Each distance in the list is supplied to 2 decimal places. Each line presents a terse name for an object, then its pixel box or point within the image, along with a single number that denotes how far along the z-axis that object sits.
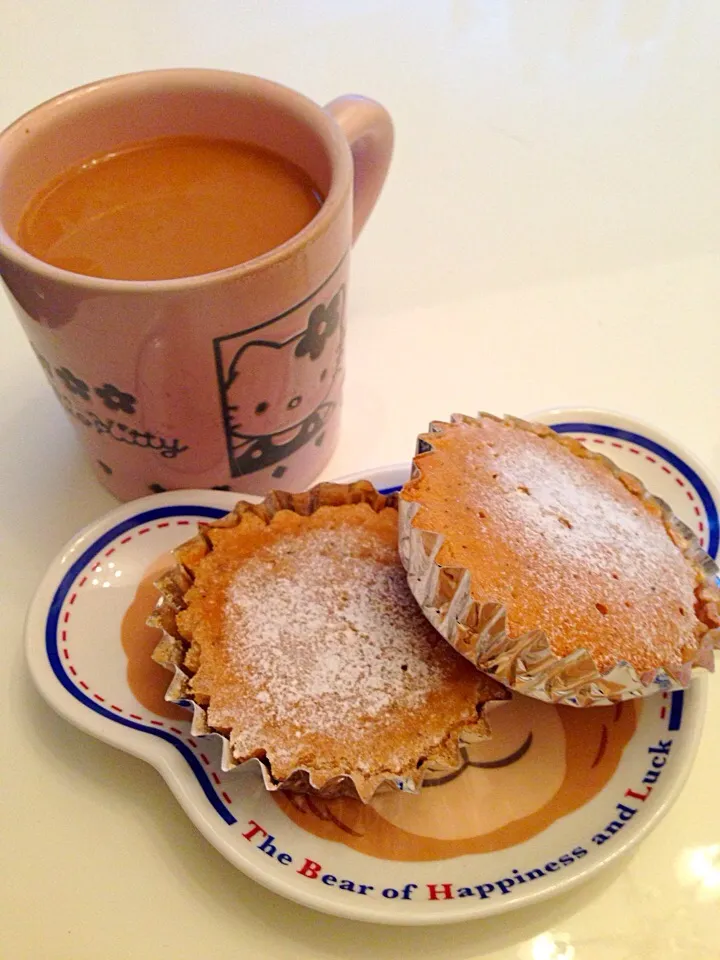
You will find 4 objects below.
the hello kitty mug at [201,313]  0.19
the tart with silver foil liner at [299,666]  0.19
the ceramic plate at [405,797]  0.18
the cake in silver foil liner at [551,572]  0.19
